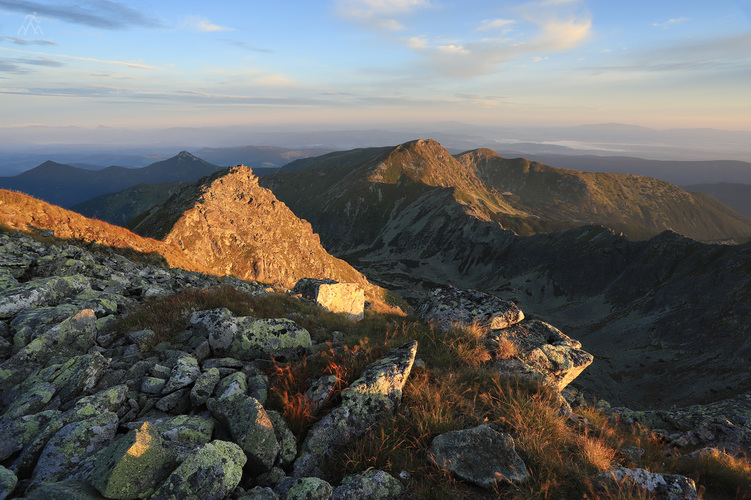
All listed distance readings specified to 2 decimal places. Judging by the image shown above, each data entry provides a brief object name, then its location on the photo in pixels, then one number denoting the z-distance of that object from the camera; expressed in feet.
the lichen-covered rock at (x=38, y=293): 31.01
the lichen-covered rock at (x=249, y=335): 28.55
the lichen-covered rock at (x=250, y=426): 16.66
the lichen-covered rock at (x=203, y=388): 21.04
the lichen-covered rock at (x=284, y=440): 17.69
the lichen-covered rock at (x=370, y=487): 15.76
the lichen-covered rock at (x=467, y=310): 42.19
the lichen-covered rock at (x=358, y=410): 18.65
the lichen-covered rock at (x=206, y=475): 13.76
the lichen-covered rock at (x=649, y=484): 17.04
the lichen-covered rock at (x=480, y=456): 17.39
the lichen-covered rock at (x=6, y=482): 13.56
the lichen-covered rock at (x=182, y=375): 21.89
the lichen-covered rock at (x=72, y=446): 15.08
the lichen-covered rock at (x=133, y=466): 13.08
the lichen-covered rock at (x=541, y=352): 33.25
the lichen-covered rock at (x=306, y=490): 15.07
